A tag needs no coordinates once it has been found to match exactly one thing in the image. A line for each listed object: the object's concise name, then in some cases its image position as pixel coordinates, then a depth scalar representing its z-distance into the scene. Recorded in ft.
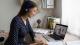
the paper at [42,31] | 8.55
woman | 5.54
